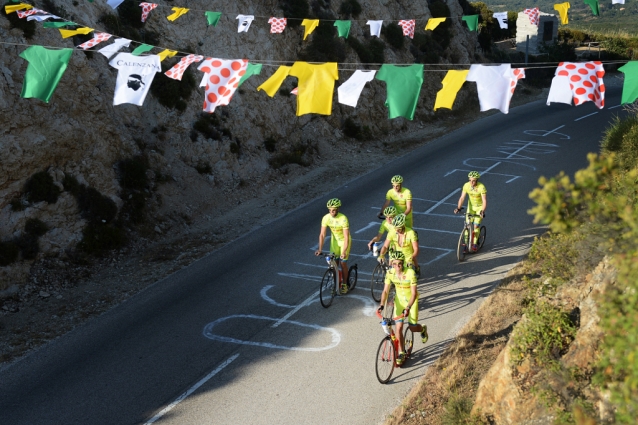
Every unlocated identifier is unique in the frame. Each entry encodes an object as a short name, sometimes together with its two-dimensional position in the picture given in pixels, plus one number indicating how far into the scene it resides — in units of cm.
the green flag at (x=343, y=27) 1936
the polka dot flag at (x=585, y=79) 1135
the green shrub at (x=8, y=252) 1388
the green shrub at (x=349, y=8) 2962
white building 4353
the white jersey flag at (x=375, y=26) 2089
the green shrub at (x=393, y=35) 3144
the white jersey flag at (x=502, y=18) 2538
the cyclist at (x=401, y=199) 1315
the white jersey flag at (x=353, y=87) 1187
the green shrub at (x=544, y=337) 754
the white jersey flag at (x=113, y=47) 1328
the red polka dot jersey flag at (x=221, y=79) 1197
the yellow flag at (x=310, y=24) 1942
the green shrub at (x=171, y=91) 2030
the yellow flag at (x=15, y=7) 1595
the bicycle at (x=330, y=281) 1218
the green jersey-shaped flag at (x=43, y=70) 1189
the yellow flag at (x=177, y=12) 1941
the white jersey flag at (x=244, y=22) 2085
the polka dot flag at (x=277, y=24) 2175
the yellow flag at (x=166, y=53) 1275
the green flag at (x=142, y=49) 1355
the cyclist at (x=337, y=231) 1207
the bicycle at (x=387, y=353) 947
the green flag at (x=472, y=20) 2061
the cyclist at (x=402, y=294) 954
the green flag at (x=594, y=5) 1873
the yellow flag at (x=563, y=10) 2219
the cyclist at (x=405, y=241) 1144
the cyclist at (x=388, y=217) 1217
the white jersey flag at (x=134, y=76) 1195
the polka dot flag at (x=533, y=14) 2450
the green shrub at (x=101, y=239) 1549
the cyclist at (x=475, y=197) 1405
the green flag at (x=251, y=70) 1200
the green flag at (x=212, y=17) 1878
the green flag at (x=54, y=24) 1509
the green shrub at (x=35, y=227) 1479
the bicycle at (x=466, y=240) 1420
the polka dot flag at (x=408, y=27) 2187
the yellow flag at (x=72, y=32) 1404
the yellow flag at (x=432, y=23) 2074
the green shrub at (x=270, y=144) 2278
